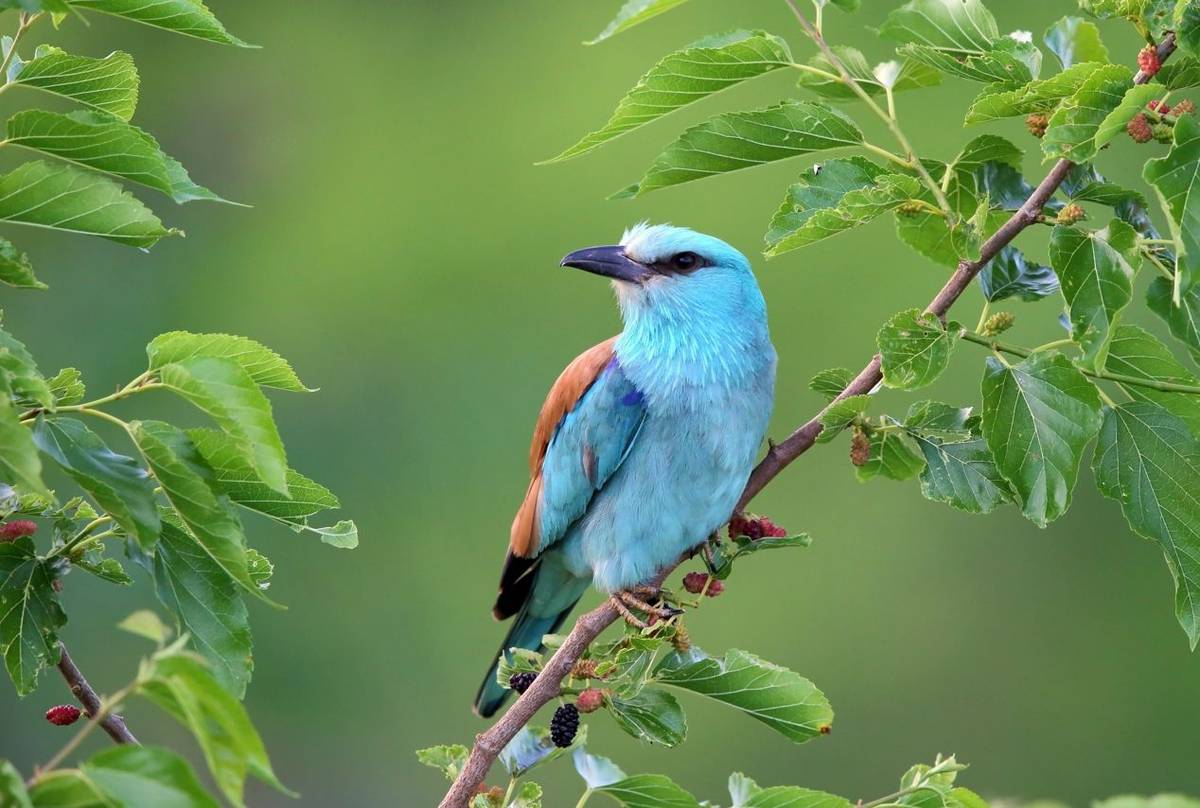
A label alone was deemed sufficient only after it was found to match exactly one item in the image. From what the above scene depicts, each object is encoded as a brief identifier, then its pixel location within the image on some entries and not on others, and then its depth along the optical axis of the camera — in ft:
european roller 23.17
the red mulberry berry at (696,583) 18.44
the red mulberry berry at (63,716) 15.76
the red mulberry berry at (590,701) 16.16
